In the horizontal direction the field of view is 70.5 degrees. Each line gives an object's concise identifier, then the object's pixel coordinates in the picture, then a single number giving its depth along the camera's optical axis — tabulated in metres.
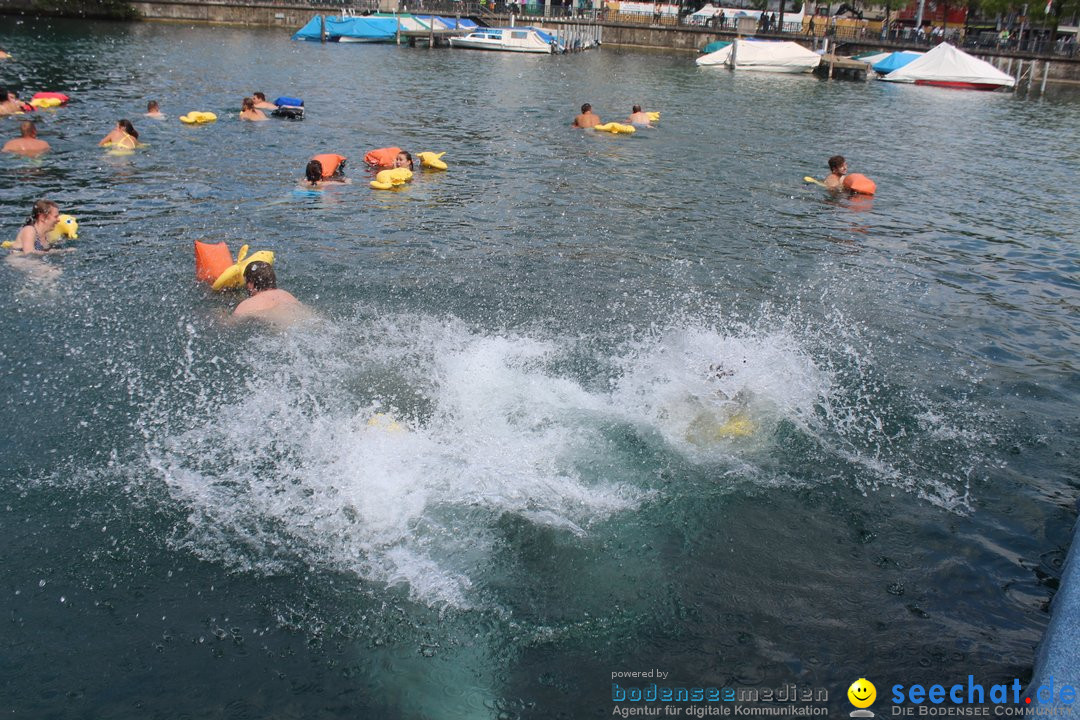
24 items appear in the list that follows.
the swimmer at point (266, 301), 8.87
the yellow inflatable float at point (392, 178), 15.09
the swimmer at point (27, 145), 16.19
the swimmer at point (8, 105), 19.58
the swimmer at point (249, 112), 20.56
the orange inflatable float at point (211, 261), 10.05
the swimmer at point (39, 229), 10.80
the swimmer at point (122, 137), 16.88
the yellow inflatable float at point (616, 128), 22.05
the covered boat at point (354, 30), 50.34
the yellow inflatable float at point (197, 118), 19.83
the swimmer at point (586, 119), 22.75
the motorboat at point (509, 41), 49.41
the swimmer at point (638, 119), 23.61
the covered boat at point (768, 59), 48.72
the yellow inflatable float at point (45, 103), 21.00
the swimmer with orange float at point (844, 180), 16.56
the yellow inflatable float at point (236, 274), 9.41
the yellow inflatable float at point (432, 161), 16.77
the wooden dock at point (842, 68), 47.41
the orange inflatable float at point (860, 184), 16.55
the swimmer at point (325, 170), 14.58
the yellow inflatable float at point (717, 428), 7.14
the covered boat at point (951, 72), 43.84
